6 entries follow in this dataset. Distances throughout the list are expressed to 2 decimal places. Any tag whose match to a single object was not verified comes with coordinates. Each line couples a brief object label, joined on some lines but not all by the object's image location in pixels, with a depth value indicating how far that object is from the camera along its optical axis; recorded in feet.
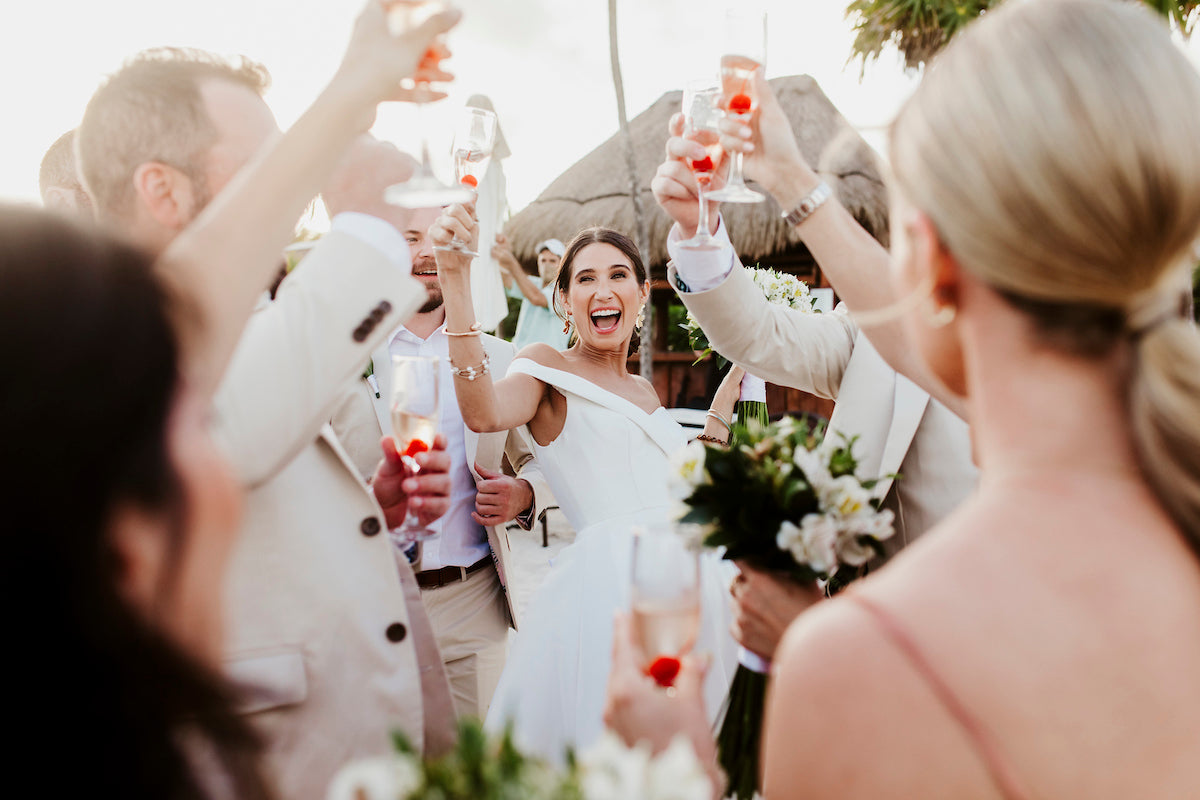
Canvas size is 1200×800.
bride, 9.37
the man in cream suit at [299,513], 4.98
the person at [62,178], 10.32
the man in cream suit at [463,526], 11.42
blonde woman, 3.48
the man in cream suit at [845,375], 7.58
